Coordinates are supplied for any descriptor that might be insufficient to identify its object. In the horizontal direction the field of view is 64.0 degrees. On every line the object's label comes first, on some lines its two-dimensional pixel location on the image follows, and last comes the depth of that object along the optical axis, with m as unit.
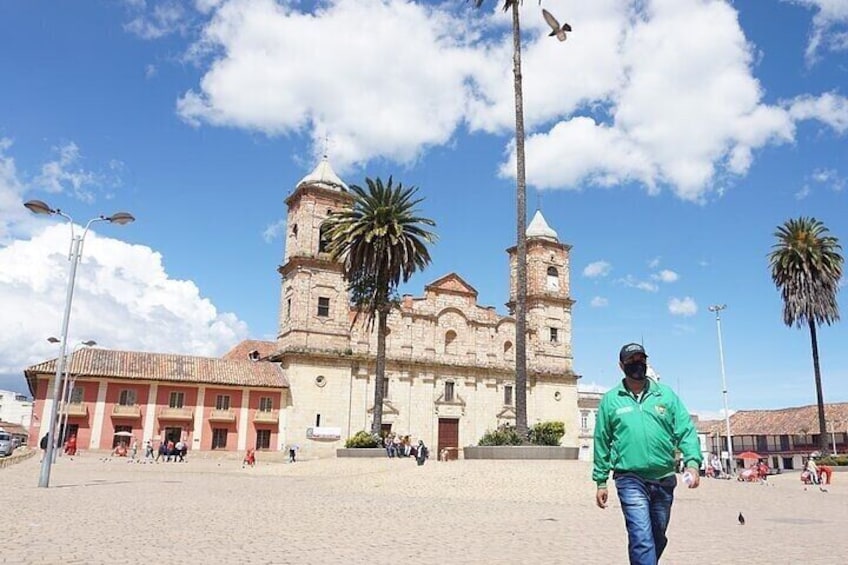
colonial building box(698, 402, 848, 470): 67.12
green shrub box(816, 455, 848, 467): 38.34
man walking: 5.16
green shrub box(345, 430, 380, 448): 34.03
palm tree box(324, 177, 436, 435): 37.22
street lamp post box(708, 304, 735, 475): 47.48
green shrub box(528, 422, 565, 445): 29.61
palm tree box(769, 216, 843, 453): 44.52
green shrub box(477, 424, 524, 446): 27.84
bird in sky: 27.89
